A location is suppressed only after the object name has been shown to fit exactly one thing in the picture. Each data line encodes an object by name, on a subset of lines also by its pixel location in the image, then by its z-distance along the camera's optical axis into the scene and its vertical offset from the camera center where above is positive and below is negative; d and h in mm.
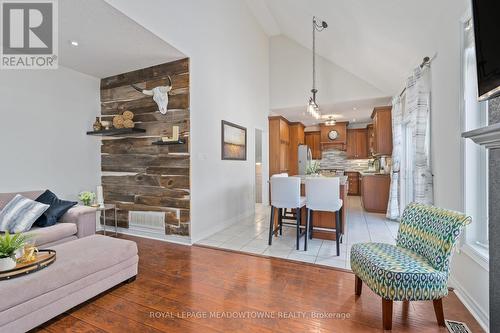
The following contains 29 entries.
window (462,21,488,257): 1880 +23
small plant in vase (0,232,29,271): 1611 -612
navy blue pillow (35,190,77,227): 2732 -524
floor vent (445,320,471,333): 1579 -1177
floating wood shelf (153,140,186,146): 3302 +366
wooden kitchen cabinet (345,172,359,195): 7906 -591
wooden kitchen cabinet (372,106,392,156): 5160 +831
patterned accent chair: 1523 -728
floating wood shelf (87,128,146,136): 3484 +570
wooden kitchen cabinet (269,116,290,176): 6305 +604
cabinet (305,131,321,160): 8430 +879
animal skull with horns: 3318 +1098
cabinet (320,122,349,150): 7746 +1087
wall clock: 7828 +1093
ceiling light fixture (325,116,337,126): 6910 +1397
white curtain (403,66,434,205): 2863 +392
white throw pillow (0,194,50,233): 2486 -525
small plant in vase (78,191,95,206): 3301 -452
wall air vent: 3529 -880
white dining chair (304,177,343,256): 2971 -401
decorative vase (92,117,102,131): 3727 +693
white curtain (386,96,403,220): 4418 +145
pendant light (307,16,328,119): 3982 +2576
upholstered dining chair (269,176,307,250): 3154 -422
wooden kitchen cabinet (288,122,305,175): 7438 +738
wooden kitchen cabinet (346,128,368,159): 7781 +790
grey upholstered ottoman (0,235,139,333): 1499 -904
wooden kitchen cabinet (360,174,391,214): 5180 -633
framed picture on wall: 4262 +510
